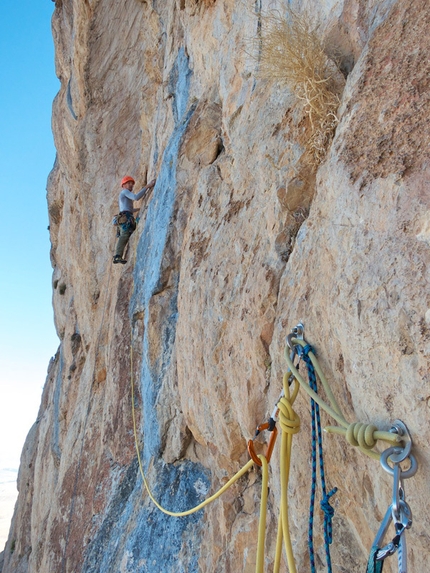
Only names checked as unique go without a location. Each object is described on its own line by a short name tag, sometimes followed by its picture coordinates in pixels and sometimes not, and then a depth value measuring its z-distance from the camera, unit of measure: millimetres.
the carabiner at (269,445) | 2787
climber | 8178
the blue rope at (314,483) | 2174
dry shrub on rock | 3174
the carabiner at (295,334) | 2791
